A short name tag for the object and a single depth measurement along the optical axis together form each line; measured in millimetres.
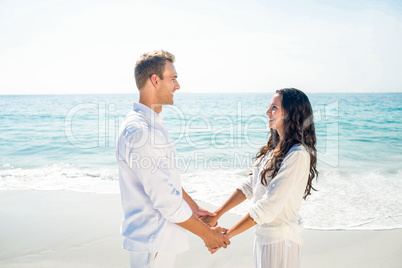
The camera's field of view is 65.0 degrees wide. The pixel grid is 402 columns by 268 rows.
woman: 2070
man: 1800
